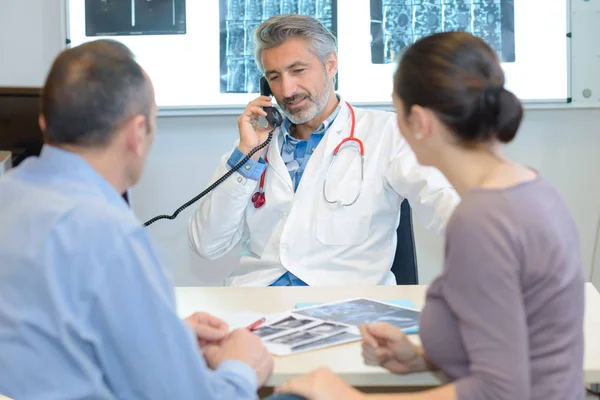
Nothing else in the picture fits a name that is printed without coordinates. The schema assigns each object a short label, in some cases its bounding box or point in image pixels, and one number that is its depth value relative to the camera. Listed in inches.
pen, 62.8
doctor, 91.8
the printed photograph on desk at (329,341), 58.3
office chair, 94.1
